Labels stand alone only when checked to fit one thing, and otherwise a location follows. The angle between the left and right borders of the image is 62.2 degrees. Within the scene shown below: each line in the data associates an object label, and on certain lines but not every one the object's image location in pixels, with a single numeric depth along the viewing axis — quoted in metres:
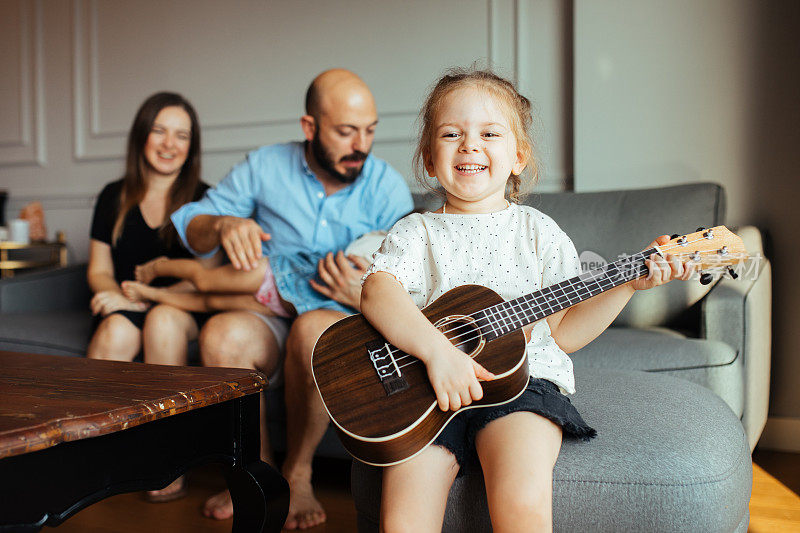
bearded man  1.48
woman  2.14
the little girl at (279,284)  1.61
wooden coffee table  0.68
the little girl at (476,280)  0.86
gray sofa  0.85
